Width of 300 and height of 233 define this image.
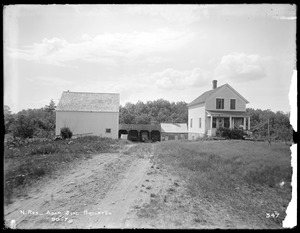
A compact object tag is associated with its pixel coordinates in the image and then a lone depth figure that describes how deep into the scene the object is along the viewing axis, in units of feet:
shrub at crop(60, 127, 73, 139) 56.03
